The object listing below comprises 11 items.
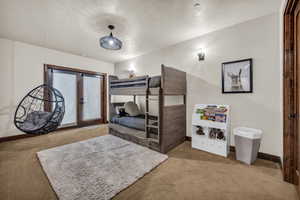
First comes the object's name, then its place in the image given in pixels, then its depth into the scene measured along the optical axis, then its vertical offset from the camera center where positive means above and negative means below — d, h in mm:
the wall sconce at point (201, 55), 2861 +1045
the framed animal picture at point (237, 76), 2314 +452
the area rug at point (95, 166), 1447 -1080
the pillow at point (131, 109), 3679 -309
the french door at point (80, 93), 4031 +257
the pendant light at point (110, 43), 2339 +1141
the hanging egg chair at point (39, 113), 2791 -370
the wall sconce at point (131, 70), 4586 +1128
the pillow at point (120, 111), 3719 -374
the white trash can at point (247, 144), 1955 -761
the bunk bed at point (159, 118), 2410 -421
